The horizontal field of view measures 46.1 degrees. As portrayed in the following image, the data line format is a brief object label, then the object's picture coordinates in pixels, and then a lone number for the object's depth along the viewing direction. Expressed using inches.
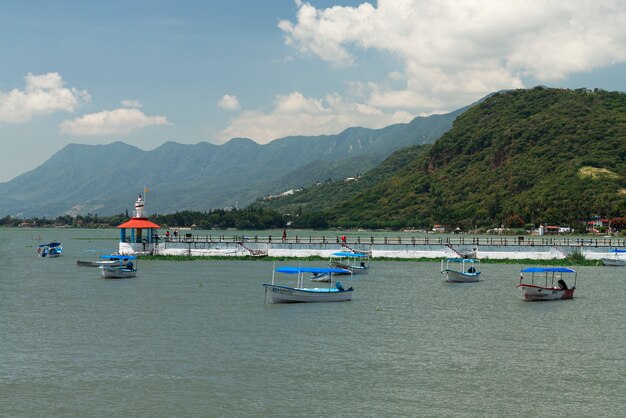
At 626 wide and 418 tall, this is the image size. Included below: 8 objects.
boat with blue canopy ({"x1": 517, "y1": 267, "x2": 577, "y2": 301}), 2738.7
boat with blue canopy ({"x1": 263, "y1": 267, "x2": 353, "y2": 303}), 2541.8
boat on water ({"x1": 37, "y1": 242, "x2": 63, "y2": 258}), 5620.1
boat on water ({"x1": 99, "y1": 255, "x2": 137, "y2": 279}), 3607.3
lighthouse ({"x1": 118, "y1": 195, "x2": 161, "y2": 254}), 4591.5
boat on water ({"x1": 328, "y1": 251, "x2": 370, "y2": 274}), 3897.6
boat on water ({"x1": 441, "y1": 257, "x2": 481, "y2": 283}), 3447.3
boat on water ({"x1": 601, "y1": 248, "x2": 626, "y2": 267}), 4471.0
